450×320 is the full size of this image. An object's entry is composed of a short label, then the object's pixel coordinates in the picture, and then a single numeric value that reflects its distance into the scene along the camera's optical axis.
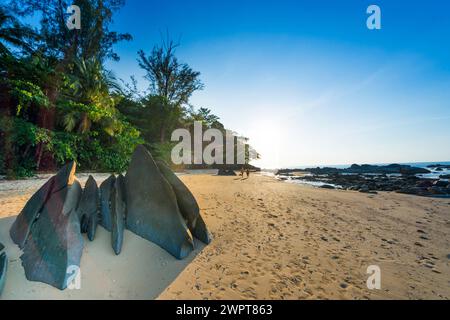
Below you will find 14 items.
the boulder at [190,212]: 3.79
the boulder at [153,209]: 3.31
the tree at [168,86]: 24.71
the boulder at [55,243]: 2.56
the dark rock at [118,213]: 3.23
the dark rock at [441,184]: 15.93
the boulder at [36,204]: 3.25
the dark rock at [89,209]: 3.42
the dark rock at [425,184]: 16.34
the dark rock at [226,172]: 24.79
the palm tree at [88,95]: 12.91
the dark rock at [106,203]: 3.59
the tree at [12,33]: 10.04
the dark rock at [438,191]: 12.47
